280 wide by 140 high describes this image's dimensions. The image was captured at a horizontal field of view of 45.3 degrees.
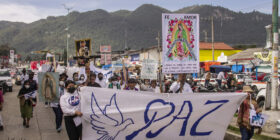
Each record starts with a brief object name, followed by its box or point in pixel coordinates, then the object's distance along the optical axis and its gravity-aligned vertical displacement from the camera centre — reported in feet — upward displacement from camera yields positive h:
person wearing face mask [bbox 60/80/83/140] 21.47 -2.82
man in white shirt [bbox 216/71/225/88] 72.01 -2.64
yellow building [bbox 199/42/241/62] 182.39 +9.03
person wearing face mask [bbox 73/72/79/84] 37.83 -1.33
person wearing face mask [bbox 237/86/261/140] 20.52 -3.00
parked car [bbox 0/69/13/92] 86.81 -3.30
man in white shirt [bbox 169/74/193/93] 26.25 -1.58
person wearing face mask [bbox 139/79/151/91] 34.27 -2.18
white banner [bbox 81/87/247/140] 20.61 -3.00
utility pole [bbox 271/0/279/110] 31.27 +0.00
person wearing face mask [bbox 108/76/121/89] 50.61 -2.71
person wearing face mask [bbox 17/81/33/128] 34.81 -3.67
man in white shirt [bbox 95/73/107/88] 39.04 -1.65
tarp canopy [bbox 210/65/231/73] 102.02 -0.63
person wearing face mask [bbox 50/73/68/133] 31.45 -4.41
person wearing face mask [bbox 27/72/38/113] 35.45 -2.14
